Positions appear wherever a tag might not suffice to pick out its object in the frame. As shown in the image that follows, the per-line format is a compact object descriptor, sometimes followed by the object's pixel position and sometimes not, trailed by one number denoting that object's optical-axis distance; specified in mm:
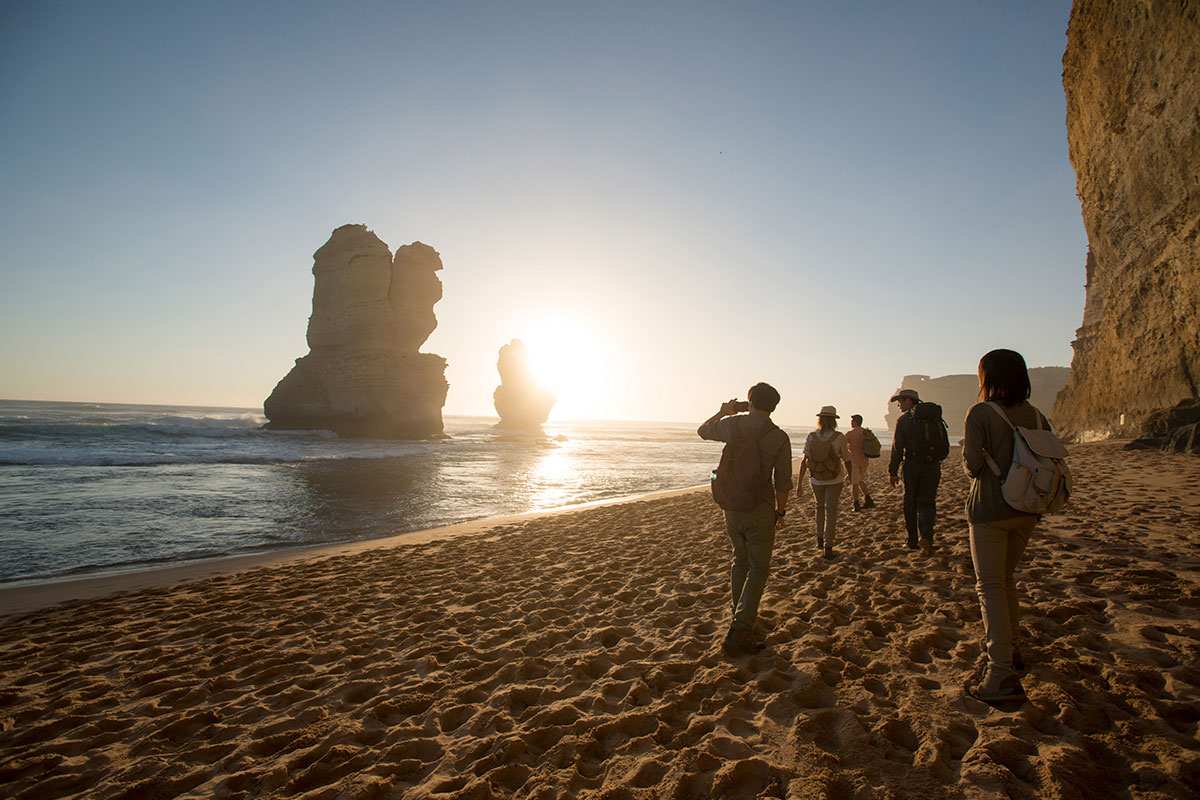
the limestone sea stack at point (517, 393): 71375
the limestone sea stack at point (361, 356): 43344
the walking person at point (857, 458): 8961
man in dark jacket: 6211
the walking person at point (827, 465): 6402
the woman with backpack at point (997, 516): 2891
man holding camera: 3836
